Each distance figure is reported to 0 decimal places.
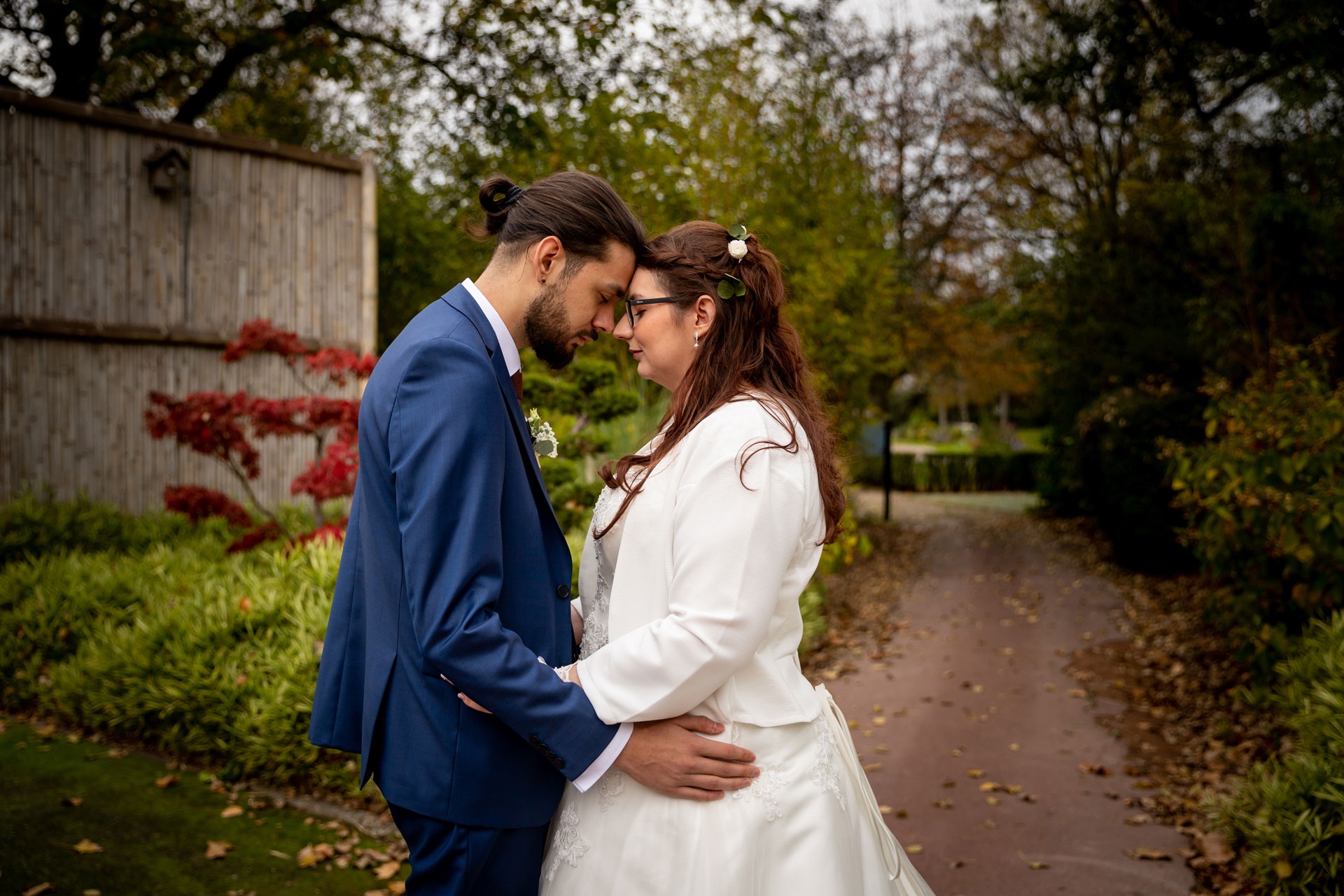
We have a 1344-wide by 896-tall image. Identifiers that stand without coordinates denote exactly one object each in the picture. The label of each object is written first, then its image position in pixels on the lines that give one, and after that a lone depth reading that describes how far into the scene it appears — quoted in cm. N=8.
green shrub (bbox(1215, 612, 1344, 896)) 356
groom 168
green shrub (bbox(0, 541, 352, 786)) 462
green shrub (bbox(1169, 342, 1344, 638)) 515
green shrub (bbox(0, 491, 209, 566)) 677
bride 181
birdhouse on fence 784
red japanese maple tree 613
